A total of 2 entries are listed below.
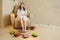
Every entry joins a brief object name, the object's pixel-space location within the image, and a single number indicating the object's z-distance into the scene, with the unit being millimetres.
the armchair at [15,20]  4484
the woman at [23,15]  4341
